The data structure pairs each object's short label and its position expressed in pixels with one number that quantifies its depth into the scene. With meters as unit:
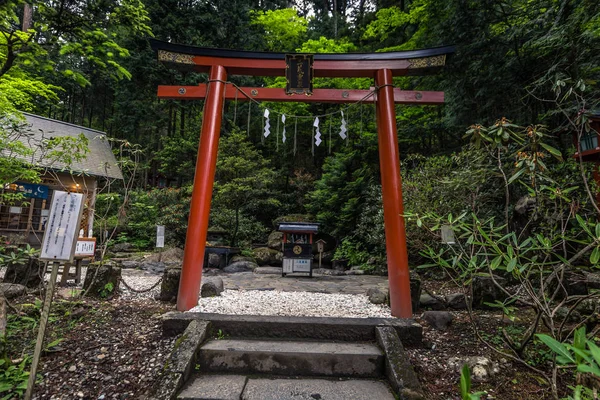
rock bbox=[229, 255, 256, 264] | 10.67
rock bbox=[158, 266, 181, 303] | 4.45
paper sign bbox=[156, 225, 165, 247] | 10.84
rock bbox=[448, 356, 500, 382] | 2.61
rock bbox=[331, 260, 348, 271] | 11.11
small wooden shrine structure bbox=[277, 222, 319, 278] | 7.84
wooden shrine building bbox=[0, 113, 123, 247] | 11.52
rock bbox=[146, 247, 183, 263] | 10.50
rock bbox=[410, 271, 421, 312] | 4.30
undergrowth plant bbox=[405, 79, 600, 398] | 2.24
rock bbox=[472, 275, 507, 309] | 4.26
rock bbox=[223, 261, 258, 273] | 9.63
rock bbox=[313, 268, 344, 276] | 9.32
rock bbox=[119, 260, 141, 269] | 9.17
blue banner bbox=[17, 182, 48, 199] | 11.77
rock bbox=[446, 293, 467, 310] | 4.40
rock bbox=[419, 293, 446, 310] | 4.45
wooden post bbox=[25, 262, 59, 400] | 2.18
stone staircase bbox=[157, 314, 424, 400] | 2.48
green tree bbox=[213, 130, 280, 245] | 11.23
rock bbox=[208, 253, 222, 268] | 10.12
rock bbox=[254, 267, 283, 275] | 9.02
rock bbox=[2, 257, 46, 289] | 4.50
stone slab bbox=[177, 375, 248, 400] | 2.39
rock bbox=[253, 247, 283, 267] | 11.34
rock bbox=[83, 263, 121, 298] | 4.37
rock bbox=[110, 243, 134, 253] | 12.37
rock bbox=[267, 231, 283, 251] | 12.35
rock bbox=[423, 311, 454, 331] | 3.58
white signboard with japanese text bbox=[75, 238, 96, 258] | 5.07
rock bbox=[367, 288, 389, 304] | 4.55
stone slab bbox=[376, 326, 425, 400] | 2.37
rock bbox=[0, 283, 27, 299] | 3.89
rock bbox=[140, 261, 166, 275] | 8.49
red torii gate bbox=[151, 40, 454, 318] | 4.06
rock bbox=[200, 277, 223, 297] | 4.70
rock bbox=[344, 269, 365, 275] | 9.15
